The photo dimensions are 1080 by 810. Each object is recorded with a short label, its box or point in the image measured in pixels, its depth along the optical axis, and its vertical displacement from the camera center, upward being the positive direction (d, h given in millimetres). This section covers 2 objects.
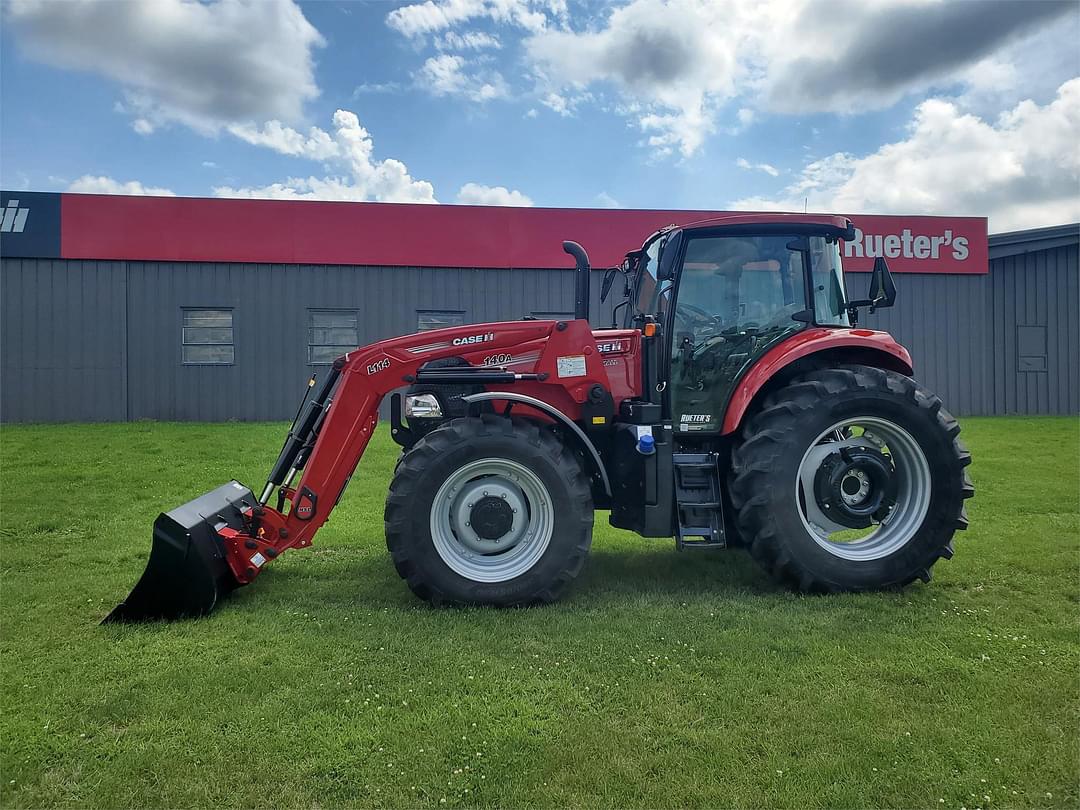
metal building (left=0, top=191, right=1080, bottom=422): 13172 +2426
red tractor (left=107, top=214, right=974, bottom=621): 4059 -290
